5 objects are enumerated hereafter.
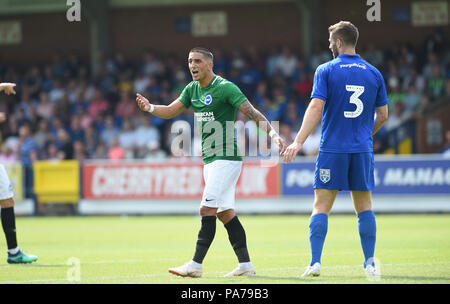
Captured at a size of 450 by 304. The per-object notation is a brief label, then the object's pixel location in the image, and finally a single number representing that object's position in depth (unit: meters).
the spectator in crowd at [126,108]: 29.47
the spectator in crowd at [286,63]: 29.48
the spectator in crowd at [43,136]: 28.33
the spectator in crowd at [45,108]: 30.62
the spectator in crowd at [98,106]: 30.19
